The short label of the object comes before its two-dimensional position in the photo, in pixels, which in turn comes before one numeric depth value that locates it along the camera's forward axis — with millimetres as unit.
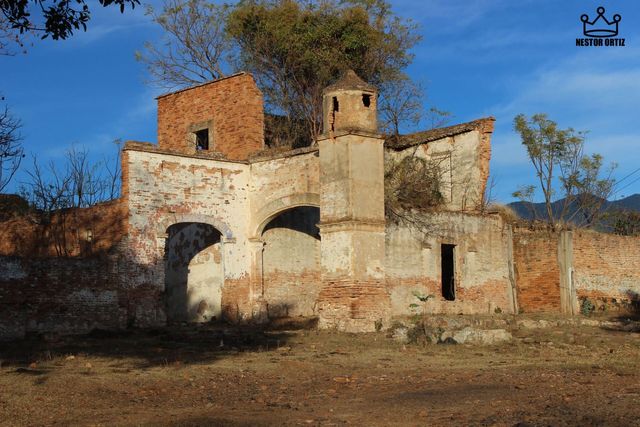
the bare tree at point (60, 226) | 22781
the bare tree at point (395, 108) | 30766
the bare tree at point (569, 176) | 35625
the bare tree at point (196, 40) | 32719
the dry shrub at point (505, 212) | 26597
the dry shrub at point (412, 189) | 23438
